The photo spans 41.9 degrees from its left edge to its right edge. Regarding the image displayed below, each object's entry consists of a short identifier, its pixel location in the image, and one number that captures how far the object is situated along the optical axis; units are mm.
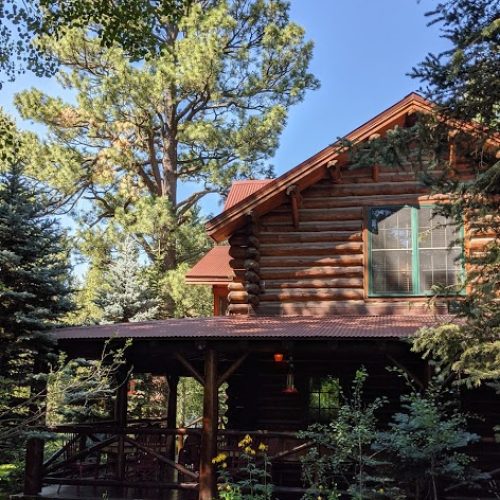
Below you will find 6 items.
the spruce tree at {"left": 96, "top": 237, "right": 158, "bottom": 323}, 21297
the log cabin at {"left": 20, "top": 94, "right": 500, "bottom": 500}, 12070
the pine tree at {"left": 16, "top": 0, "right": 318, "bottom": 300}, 24375
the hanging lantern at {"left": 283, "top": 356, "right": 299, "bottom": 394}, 12769
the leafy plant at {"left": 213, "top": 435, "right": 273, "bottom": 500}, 8121
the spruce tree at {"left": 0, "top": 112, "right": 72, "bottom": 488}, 10898
